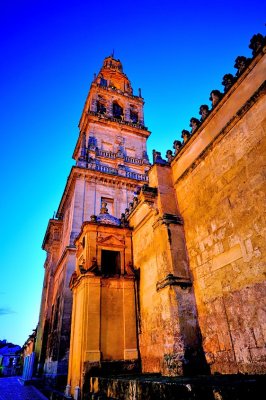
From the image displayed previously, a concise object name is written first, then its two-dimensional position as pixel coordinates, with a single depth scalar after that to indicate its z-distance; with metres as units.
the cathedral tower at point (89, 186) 15.52
